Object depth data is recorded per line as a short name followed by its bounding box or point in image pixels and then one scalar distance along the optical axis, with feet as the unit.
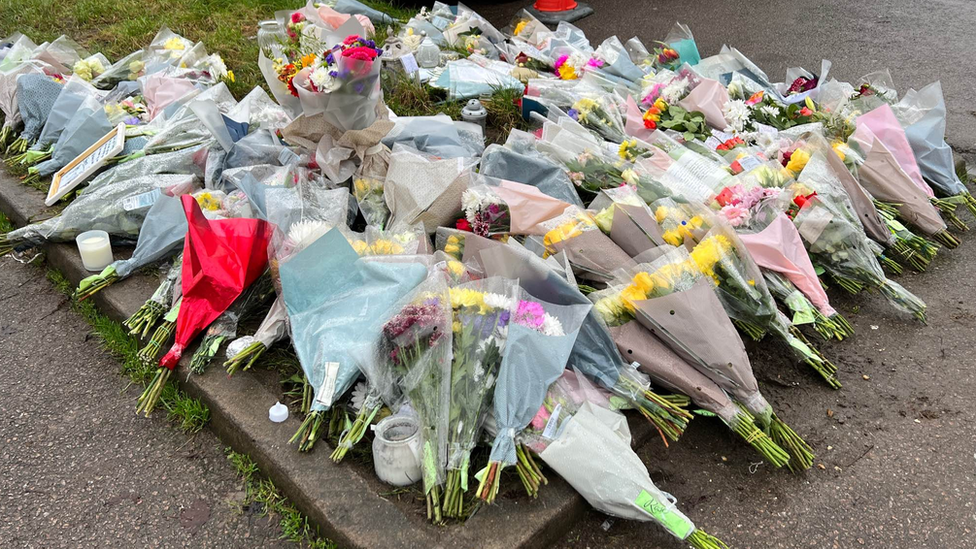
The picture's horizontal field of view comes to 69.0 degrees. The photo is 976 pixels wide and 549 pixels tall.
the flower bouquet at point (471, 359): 6.54
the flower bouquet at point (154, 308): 8.79
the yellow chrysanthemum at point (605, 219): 9.11
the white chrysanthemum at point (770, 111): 12.73
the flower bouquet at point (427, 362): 6.60
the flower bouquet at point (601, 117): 12.28
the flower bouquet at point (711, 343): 7.31
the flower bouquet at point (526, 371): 6.52
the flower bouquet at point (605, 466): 6.19
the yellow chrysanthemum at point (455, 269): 8.23
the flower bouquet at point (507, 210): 9.29
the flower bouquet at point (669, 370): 7.15
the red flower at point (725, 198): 9.76
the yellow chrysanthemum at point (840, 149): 11.03
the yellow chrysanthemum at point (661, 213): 9.23
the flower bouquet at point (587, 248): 8.66
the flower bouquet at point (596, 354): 7.31
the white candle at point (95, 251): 9.80
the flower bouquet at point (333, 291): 7.63
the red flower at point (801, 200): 9.81
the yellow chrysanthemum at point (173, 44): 15.87
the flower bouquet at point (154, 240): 9.70
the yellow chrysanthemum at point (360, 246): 8.51
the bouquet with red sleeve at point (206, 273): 8.23
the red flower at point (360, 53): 9.31
